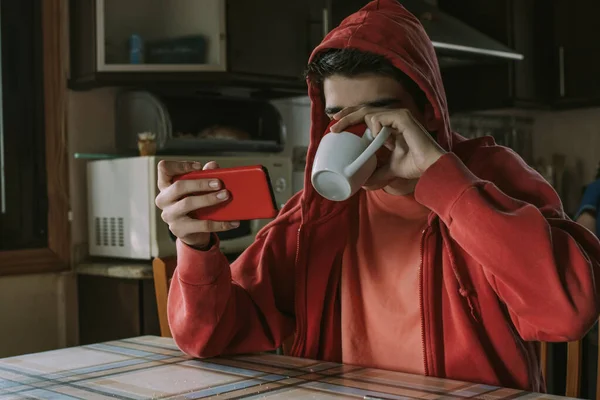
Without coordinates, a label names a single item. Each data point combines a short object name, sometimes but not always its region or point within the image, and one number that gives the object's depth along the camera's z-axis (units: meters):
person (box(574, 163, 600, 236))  2.88
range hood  2.91
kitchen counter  2.23
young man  1.01
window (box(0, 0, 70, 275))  2.39
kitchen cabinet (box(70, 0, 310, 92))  2.40
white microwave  2.27
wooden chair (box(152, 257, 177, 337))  1.42
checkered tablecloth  0.95
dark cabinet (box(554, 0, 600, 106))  3.45
